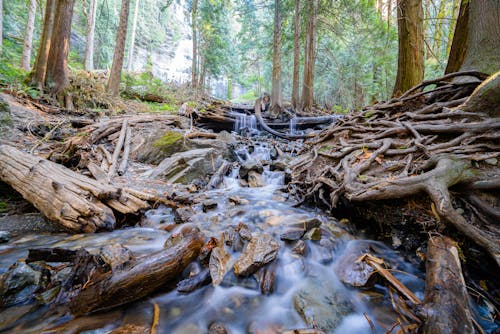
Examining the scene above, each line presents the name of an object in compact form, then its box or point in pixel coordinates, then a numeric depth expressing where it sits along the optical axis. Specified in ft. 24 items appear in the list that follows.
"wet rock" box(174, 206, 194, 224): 12.06
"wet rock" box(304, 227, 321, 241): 10.41
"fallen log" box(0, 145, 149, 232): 9.75
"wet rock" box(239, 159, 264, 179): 20.62
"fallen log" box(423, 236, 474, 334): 4.71
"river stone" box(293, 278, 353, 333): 6.58
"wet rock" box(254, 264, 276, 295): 7.86
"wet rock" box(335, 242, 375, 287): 7.85
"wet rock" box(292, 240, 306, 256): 9.56
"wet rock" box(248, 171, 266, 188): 19.40
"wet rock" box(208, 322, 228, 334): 6.04
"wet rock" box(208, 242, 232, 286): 8.01
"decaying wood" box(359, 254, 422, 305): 6.21
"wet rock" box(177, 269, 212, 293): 7.43
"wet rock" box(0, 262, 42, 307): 6.20
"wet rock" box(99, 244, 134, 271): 6.95
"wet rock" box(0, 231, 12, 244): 9.28
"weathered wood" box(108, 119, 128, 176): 16.29
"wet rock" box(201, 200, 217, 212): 13.66
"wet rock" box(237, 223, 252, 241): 9.93
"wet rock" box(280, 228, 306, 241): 10.28
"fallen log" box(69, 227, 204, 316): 5.98
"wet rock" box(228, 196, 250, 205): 15.21
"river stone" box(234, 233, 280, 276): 8.23
